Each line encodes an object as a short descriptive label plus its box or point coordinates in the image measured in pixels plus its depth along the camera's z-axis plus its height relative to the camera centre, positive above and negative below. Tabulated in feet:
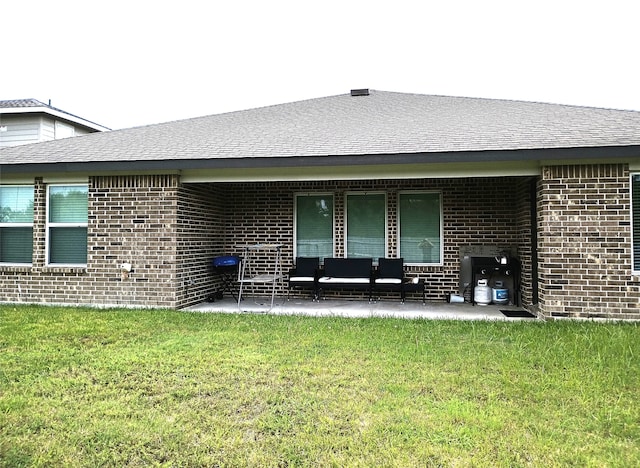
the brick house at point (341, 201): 22.16 +2.66
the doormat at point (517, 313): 24.56 -3.86
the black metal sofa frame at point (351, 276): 28.68 -2.13
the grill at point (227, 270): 29.32 -1.74
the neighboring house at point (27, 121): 52.54 +14.60
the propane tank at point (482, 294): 28.48 -3.17
